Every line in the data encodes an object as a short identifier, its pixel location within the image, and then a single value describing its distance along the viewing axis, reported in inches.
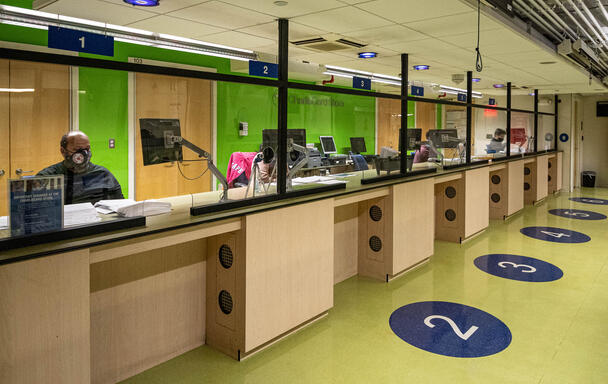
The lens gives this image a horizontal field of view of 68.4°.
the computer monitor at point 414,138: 222.4
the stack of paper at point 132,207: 108.3
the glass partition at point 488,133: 292.2
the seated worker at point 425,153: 237.3
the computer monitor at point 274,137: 146.4
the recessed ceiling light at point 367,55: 221.4
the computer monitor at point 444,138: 251.4
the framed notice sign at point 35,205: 88.2
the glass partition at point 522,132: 362.0
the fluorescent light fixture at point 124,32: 158.2
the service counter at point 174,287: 85.8
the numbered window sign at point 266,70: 146.2
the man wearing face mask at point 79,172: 97.7
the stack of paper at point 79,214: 97.3
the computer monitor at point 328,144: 156.5
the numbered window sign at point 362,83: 188.4
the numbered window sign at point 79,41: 102.0
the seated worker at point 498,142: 337.4
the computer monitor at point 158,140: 110.7
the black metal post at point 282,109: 146.9
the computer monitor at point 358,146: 201.2
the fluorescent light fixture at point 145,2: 133.3
